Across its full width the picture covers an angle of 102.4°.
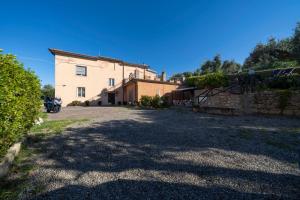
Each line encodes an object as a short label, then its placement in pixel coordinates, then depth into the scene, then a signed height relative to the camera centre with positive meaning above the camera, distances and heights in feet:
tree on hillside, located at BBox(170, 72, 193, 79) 108.52 +26.06
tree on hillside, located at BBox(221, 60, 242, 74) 94.14 +28.67
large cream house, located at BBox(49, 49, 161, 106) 54.61 +12.83
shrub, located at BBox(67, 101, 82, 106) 56.12 -0.40
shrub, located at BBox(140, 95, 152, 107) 45.46 +0.44
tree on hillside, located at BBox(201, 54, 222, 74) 96.77 +30.09
